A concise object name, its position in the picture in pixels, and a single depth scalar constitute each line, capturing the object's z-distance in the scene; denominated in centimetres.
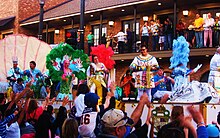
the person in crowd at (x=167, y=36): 2505
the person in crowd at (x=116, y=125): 482
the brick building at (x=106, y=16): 2547
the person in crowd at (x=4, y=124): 683
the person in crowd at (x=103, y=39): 2902
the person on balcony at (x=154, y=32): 2541
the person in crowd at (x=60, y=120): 777
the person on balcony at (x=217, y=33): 2306
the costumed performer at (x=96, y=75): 1309
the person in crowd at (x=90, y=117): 636
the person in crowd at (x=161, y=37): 2550
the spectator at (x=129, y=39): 2760
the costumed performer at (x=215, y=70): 1229
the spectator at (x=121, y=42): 2771
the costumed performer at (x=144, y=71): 1226
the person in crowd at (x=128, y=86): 1476
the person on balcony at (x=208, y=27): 2305
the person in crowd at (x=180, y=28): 2423
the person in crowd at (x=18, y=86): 1460
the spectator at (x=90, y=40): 2953
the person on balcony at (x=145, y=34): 2578
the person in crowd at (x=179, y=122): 562
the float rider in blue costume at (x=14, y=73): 1483
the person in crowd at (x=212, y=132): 625
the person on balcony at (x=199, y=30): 2346
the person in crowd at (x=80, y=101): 847
